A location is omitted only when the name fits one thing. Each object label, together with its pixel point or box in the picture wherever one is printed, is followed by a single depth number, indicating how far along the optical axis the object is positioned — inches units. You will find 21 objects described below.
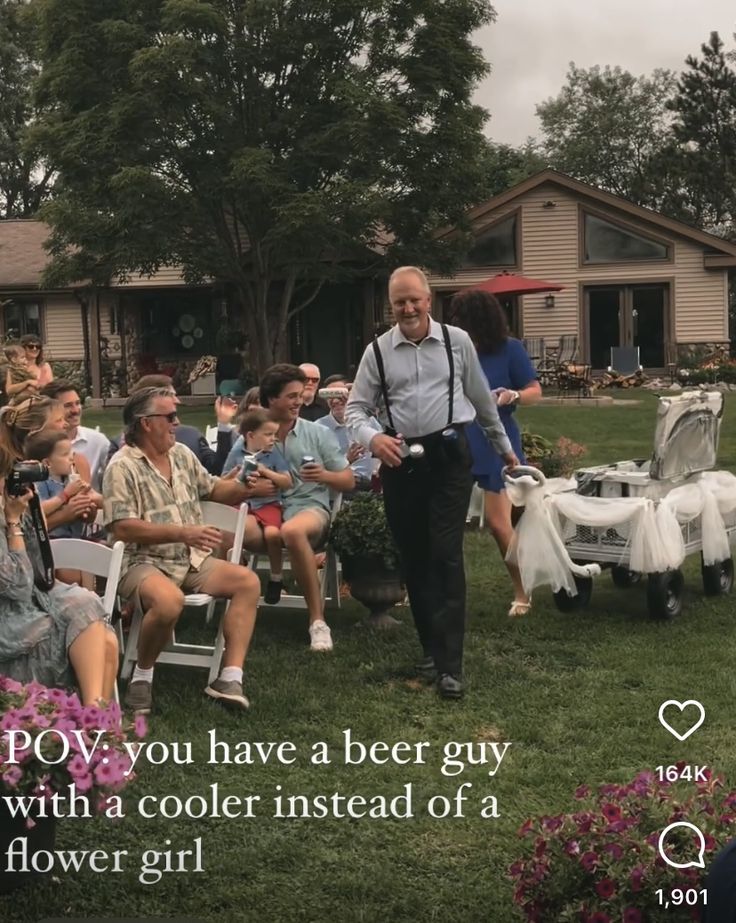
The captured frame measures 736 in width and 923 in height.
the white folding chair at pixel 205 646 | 195.0
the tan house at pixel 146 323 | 1012.5
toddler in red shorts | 222.1
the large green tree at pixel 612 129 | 2142.0
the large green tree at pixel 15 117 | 1577.3
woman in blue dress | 232.4
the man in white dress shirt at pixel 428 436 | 190.4
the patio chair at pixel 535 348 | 996.6
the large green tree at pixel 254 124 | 756.0
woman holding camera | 148.8
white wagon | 229.5
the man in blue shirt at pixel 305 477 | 221.9
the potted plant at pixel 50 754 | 109.6
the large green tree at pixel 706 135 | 1588.3
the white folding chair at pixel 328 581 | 242.2
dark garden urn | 231.8
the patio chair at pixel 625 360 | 986.7
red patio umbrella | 874.8
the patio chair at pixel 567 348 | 999.0
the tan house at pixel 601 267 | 994.7
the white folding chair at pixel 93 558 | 174.1
